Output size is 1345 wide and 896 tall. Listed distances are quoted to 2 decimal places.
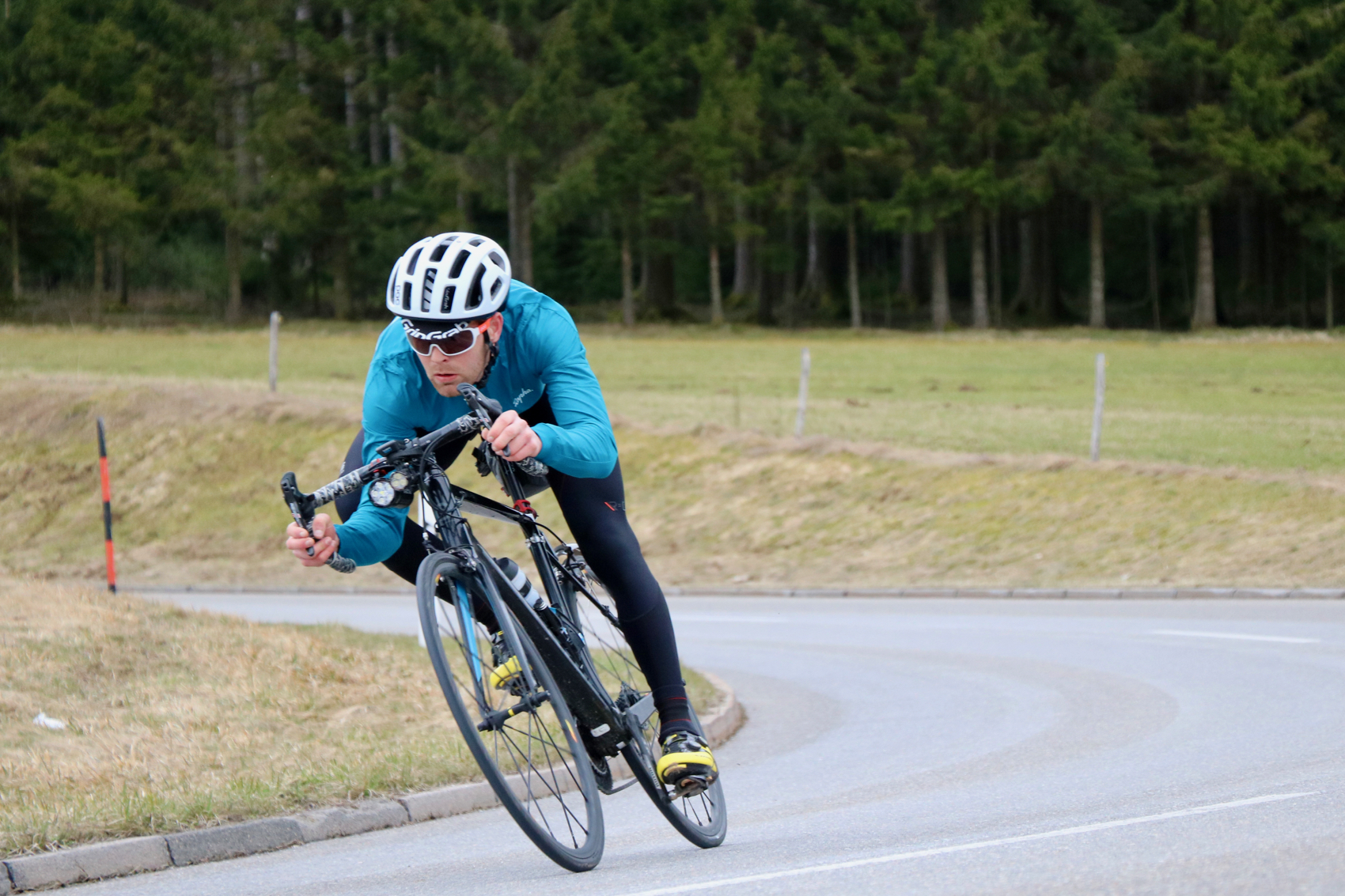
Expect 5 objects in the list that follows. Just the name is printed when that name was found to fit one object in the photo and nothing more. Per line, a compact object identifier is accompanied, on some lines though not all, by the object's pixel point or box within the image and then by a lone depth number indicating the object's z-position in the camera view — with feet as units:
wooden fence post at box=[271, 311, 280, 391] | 210.51
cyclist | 34.55
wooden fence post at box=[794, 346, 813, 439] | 173.23
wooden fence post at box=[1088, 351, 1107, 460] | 149.28
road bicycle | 34.24
